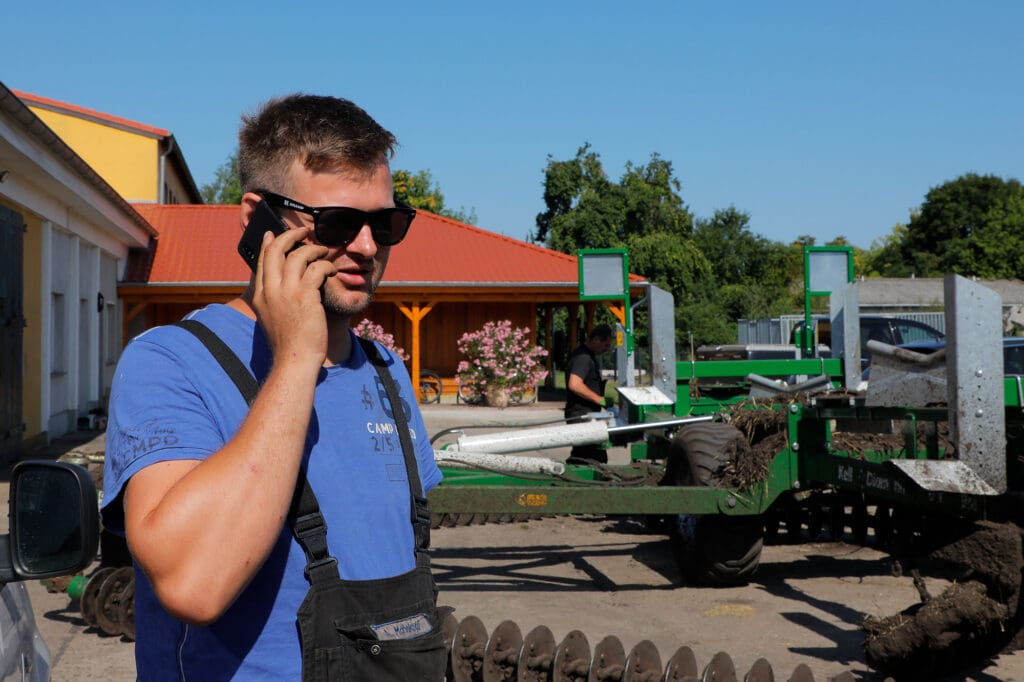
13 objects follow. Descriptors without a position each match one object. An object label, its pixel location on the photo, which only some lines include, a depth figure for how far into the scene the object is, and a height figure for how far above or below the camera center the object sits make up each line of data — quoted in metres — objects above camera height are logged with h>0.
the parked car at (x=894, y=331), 17.55 +0.36
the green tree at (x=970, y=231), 63.72 +8.09
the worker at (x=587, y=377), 9.74 -0.19
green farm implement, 4.62 -0.66
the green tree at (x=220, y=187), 87.16 +14.77
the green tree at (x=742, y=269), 49.09 +6.09
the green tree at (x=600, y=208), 48.75 +7.15
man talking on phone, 1.46 -0.15
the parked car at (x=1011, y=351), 10.93 +0.00
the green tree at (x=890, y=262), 79.25 +7.10
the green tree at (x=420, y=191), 63.56 +10.53
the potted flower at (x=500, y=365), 25.22 -0.19
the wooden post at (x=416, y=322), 25.09 +0.86
